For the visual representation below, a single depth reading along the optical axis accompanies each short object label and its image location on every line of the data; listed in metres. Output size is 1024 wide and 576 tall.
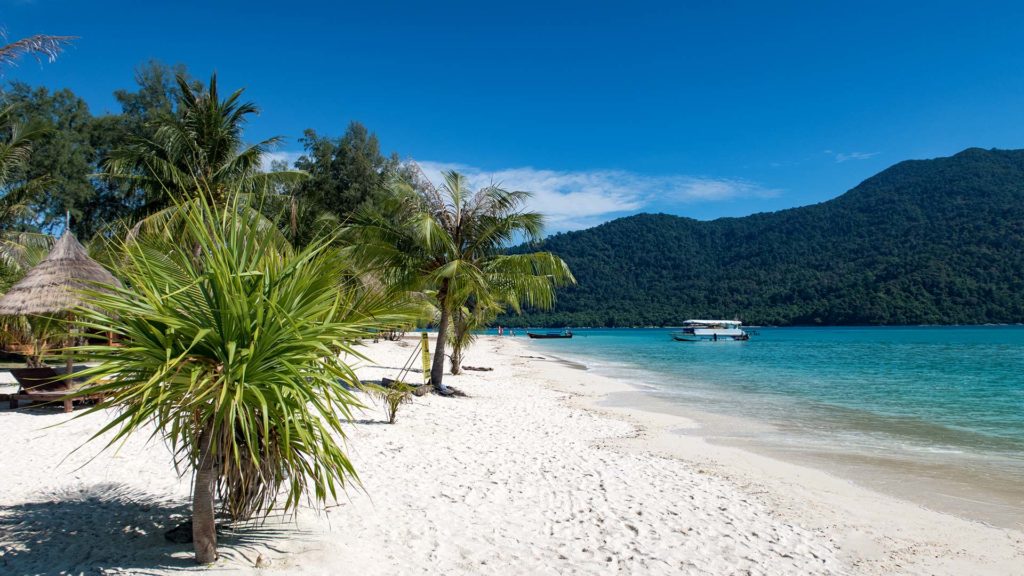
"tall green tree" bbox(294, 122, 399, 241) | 27.97
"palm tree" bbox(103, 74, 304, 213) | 15.59
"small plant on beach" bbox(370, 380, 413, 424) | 8.16
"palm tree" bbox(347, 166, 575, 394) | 12.40
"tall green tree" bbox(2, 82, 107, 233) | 23.48
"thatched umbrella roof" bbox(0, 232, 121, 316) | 9.48
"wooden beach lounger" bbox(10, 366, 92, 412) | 8.77
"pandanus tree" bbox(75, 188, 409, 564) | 3.00
